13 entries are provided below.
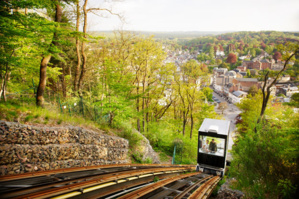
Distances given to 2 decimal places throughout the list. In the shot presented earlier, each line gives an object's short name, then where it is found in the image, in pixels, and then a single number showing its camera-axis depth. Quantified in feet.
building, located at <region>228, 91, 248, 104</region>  270.12
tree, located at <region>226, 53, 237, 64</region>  454.40
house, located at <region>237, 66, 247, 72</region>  405.18
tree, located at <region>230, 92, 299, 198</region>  21.06
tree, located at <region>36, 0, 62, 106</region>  30.04
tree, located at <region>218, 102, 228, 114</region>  205.91
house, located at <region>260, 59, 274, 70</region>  367.99
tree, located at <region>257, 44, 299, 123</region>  49.73
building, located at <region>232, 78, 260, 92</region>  306.23
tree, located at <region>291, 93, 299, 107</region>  44.83
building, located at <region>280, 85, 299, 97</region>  259.19
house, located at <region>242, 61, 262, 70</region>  395.75
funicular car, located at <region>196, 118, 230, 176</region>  37.83
